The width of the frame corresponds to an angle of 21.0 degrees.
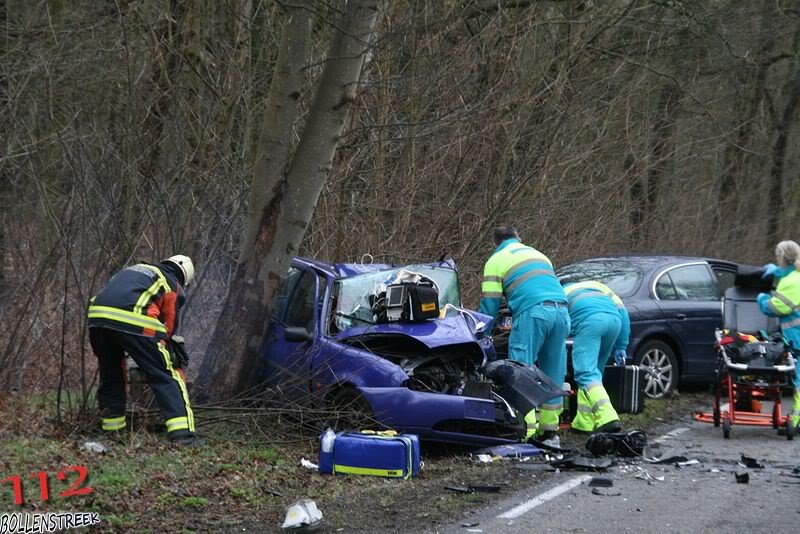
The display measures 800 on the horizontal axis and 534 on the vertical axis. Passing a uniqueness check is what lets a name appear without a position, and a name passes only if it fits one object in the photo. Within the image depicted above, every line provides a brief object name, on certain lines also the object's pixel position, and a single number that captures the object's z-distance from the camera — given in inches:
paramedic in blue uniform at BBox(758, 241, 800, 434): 883.9
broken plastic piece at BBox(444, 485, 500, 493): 626.1
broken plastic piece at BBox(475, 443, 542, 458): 737.8
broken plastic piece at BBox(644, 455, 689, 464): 729.0
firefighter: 705.0
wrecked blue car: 717.3
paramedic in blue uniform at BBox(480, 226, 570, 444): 808.5
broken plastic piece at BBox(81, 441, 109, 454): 667.4
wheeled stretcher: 857.0
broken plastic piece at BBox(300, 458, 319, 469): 681.1
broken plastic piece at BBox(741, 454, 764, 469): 722.6
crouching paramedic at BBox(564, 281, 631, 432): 800.9
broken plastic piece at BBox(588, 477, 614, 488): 647.2
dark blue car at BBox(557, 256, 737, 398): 1040.0
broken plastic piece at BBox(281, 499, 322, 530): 513.3
